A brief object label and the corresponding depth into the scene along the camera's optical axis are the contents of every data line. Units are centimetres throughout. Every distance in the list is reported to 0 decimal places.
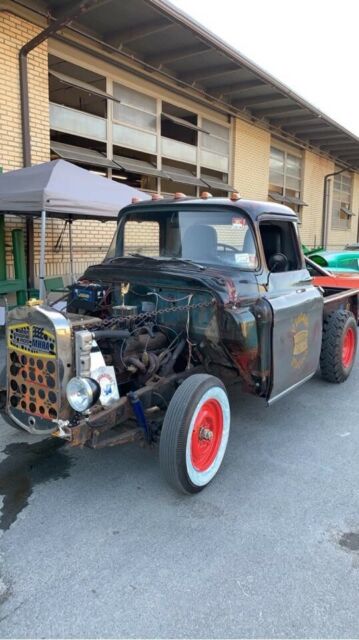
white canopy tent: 621
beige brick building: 786
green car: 952
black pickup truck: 305
